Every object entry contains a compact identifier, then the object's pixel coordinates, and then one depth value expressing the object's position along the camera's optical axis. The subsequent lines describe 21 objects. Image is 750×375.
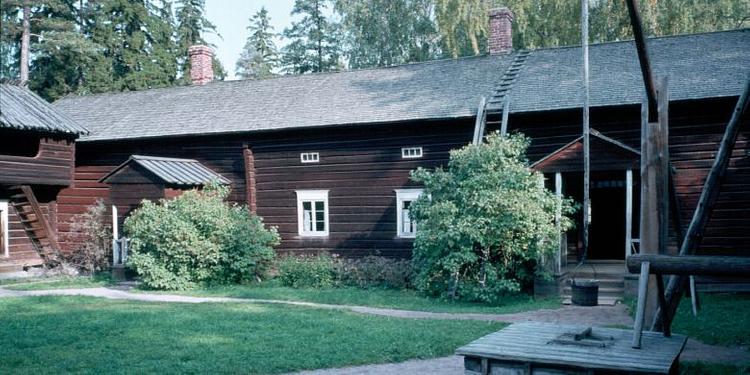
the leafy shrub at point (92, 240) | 21.19
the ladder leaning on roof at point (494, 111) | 16.55
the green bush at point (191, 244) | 17.14
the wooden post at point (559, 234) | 15.05
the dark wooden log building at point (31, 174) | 20.36
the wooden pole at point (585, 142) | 15.09
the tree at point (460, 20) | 28.78
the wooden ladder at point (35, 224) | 21.11
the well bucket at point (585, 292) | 13.34
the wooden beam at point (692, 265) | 6.28
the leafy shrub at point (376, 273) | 16.53
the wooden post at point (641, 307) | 6.64
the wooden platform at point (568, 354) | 6.04
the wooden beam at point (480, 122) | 16.51
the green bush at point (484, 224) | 14.40
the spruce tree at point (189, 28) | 40.09
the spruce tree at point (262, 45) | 50.64
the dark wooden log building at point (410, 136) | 15.57
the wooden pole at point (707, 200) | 8.28
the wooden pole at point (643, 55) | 7.39
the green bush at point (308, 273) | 17.39
